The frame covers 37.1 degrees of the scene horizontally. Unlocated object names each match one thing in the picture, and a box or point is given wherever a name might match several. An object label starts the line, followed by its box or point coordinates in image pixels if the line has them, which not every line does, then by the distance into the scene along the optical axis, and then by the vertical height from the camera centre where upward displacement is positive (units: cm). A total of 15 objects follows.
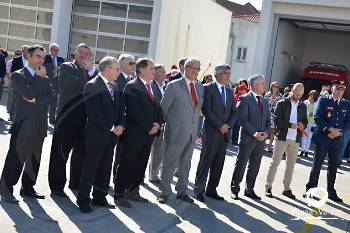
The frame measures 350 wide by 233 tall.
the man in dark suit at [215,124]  752 -82
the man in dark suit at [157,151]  834 -147
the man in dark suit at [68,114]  679 -86
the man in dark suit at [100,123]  620 -85
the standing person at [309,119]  1344 -107
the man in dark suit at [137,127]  677 -91
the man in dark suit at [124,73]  772 -28
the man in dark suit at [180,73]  869 -19
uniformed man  844 -70
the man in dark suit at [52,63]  1134 -40
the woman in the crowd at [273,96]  1324 -57
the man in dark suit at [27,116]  618 -88
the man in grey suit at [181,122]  716 -82
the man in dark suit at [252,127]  787 -84
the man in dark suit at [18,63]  1193 -49
